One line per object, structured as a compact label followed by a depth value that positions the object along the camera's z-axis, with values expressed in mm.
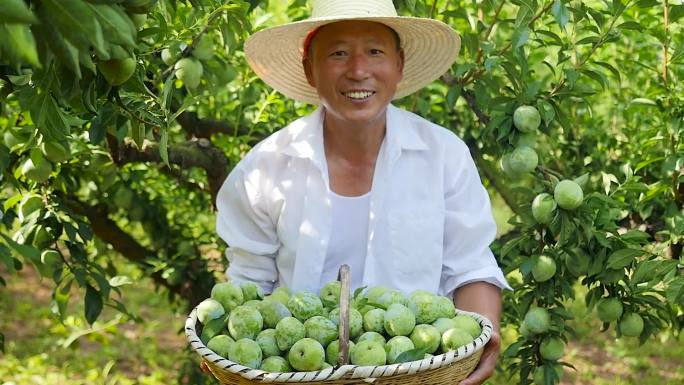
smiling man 2221
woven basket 1575
